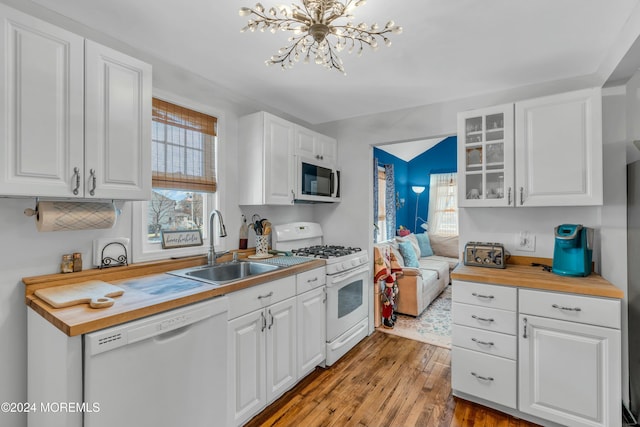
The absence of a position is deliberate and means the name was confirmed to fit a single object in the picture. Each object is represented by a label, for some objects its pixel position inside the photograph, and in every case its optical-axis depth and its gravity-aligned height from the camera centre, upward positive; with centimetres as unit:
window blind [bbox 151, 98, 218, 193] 210 +51
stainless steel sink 207 -42
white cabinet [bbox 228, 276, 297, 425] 178 -87
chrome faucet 226 -17
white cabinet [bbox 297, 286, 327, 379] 230 -93
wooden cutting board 128 -37
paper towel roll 145 -1
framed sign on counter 211 -17
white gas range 262 -64
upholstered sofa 376 -81
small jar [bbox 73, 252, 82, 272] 166 -26
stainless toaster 232 -32
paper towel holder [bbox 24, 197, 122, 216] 146 +2
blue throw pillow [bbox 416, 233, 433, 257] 564 -58
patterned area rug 316 -131
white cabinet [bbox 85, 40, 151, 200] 150 +48
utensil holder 264 -27
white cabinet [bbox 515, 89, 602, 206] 197 +45
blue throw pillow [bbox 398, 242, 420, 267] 439 -59
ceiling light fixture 129 +87
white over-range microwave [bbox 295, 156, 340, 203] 287 +34
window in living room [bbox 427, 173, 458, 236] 595 +20
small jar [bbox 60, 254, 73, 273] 162 -27
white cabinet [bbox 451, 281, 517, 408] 199 -88
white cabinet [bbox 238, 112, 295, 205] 252 +48
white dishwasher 115 -69
